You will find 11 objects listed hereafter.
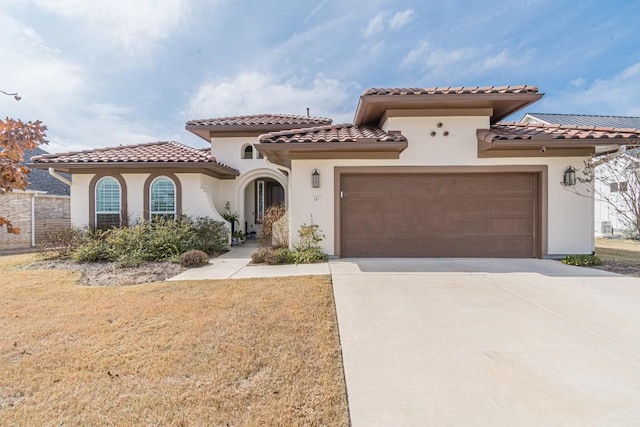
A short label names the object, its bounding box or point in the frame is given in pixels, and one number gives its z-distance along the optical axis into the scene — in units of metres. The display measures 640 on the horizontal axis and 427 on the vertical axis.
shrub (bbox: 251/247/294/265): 8.49
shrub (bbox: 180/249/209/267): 8.34
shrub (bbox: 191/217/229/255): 10.45
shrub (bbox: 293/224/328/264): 8.78
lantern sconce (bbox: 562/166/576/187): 8.77
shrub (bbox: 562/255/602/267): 7.99
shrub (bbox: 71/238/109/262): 9.08
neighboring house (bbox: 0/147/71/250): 13.39
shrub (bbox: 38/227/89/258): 9.91
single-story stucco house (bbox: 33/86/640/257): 8.82
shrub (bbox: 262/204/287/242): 11.62
